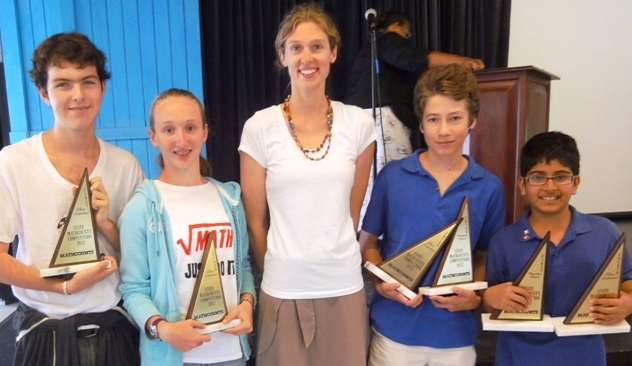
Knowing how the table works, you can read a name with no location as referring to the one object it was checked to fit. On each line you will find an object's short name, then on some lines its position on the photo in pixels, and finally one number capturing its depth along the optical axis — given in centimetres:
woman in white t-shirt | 126
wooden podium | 215
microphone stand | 266
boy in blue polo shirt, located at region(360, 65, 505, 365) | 129
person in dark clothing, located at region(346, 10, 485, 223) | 270
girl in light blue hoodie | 117
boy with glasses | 127
